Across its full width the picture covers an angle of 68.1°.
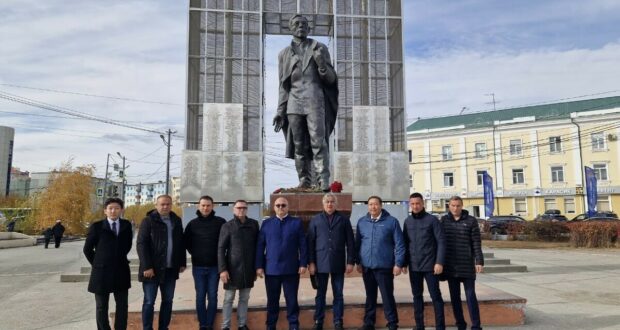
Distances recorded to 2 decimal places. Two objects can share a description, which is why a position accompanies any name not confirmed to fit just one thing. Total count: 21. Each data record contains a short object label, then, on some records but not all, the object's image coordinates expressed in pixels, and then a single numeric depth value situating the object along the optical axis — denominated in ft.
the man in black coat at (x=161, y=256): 14.55
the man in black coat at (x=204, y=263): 15.01
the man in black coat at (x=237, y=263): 14.76
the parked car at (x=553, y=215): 94.28
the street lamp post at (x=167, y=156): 86.72
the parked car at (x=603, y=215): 87.50
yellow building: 107.14
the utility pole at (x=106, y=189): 109.52
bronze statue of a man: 22.81
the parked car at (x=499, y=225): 77.34
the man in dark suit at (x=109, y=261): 14.42
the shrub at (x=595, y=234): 57.36
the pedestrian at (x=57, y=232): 69.62
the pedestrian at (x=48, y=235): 68.95
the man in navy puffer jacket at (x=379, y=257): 15.08
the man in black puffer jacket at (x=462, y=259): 15.02
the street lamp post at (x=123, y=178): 115.89
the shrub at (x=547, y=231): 66.69
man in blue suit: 14.83
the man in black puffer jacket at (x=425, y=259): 14.89
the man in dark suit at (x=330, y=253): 15.08
